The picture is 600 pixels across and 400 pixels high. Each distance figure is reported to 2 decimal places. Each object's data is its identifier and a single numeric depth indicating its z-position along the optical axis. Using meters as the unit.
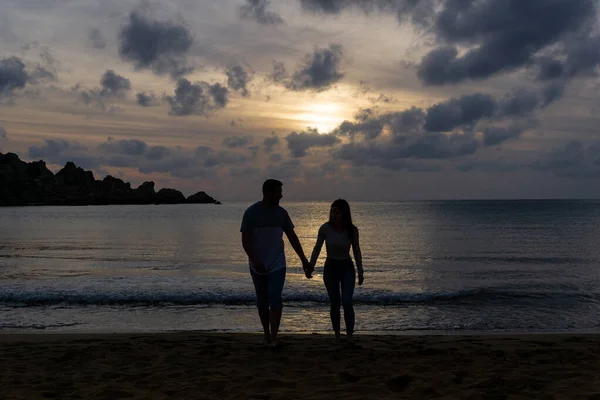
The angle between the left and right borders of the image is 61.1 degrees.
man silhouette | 7.61
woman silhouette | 8.06
